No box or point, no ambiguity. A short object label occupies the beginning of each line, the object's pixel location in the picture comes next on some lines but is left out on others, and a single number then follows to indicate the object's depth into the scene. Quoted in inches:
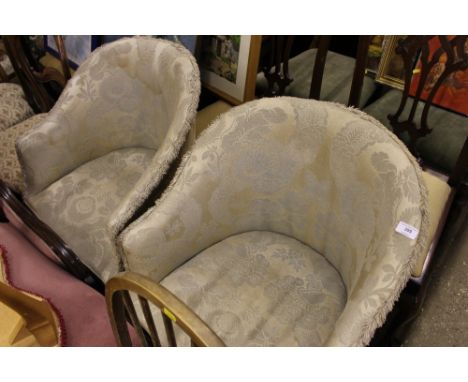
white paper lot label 27.6
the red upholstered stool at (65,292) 37.4
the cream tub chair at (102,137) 44.3
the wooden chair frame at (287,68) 45.7
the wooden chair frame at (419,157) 39.6
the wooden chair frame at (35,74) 57.6
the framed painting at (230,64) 52.0
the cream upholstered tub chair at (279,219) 31.2
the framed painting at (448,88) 45.8
